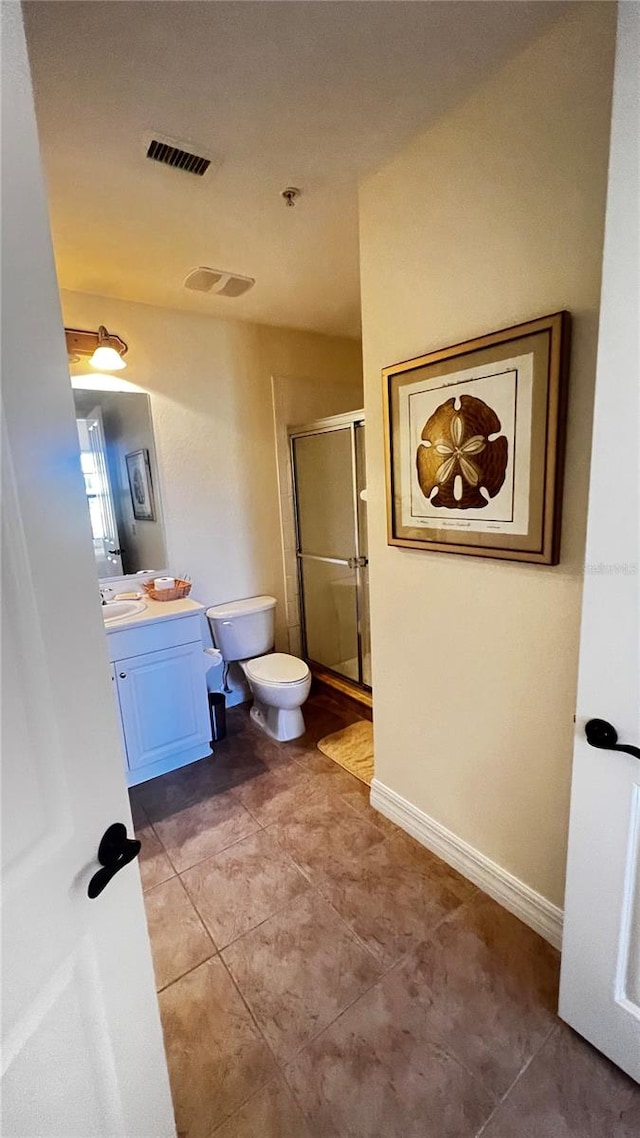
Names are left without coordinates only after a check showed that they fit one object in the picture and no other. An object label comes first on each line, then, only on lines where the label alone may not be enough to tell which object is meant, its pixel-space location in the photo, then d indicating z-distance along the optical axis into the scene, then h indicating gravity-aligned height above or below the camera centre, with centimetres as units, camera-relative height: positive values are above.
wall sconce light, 223 +70
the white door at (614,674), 86 -42
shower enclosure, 283 -38
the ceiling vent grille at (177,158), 136 +99
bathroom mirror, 246 +7
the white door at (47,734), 56 -32
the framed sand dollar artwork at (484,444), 121 +10
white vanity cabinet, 216 -97
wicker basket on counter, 246 -52
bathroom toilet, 250 -100
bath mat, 233 -140
